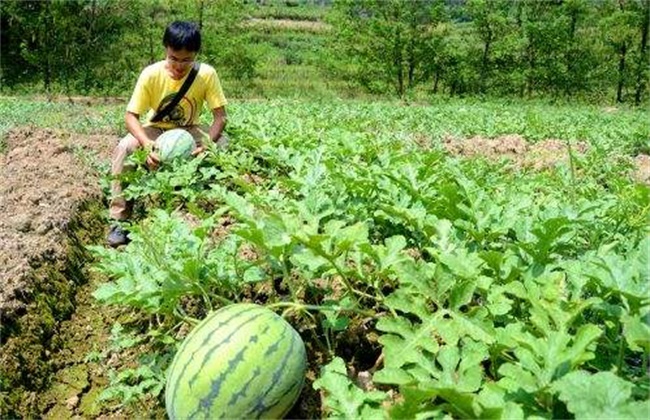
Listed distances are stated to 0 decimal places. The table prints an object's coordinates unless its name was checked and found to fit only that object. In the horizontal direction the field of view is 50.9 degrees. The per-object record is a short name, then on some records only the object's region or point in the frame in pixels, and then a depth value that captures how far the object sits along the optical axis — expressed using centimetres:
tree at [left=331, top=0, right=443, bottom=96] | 3481
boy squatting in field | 529
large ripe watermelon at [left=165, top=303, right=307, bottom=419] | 239
